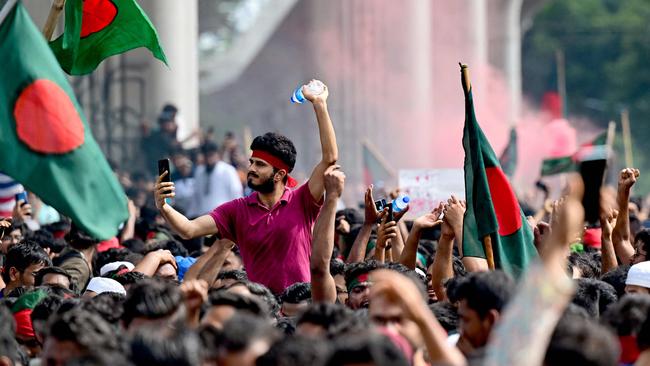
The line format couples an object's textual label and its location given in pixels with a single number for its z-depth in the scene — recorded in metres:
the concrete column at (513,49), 48.02
